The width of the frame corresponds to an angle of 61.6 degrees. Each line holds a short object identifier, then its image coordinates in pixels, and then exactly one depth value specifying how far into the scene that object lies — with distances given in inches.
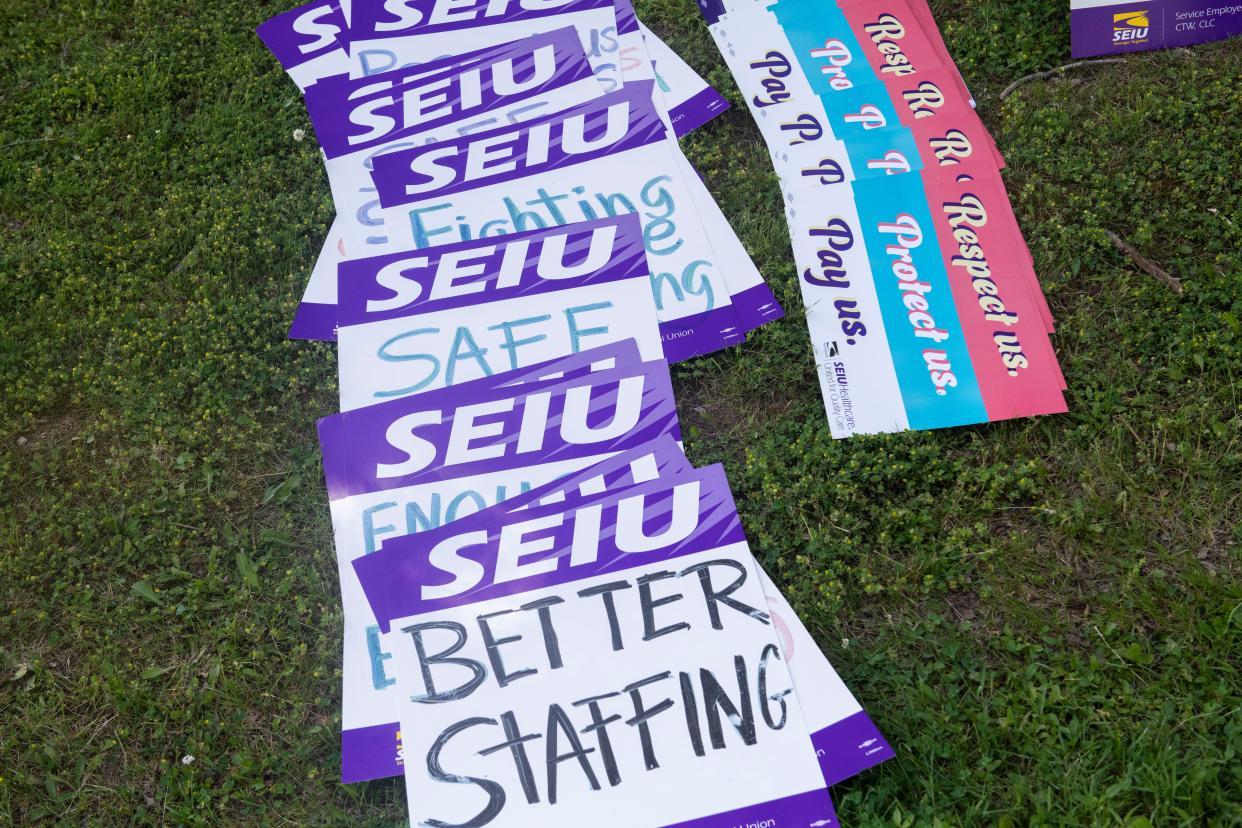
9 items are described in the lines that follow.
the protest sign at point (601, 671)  94.2
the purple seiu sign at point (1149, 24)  147.3
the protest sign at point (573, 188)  132.0
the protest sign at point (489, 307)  123.1
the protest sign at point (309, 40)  161.0
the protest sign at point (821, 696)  94.3
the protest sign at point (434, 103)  145.5
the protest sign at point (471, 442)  113.0
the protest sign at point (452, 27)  157.0
